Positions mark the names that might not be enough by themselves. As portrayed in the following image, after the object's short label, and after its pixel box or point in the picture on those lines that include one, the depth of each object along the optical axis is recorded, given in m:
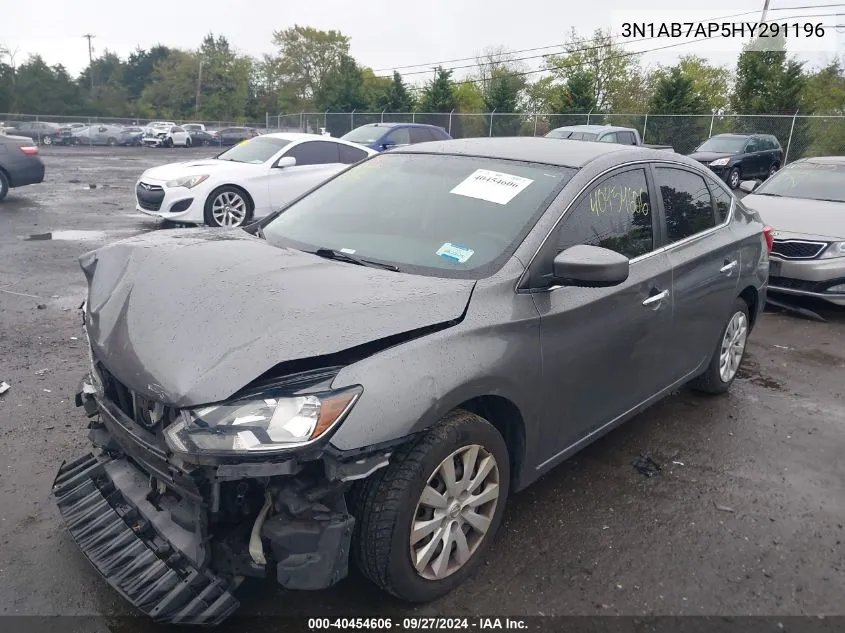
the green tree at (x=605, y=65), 47.74
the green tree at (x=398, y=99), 36.44
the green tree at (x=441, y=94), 34.19
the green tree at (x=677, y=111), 24.05
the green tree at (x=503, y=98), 32.12
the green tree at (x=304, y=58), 70.94
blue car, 15.45
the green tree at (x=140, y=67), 85.00
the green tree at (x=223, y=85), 73.76
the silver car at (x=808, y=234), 6.64
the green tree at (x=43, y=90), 60.69
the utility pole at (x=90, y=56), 81.06
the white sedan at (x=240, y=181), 10.00
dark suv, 18.38
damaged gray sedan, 2.21
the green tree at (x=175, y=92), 74.06
